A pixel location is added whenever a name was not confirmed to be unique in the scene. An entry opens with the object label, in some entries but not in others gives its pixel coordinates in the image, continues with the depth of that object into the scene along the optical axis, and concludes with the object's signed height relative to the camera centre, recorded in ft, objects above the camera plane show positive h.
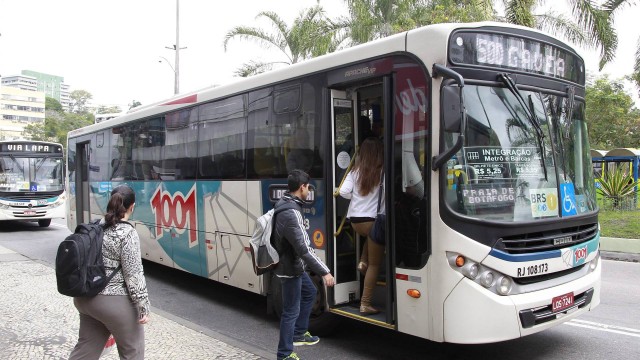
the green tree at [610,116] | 98.94 +10.66
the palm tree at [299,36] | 60.29 +16.96
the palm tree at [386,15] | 53.21 +17.07
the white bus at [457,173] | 13.60 +0.01
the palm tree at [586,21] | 46.56 +13.82
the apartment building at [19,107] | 339.98 +48.80
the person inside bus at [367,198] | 16.76 -0.75
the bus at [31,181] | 57.67 -0.11
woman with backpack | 11.43 -2.64
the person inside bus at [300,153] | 18.65 +0.85
